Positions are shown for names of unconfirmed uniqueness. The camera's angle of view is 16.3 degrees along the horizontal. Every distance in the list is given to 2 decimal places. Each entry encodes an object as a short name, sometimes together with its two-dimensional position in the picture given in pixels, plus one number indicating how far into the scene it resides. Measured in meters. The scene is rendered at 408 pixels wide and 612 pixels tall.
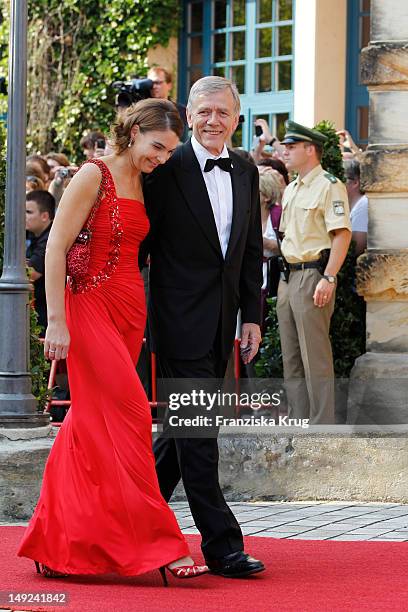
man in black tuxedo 5.67
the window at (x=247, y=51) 16.14
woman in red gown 5.54
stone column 8.49
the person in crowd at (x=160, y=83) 10.35
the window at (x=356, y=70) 15.36
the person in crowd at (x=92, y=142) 11.97
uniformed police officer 8.57
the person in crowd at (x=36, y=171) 11.60
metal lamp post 7.52
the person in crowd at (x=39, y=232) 10.05
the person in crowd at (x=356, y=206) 9.35
